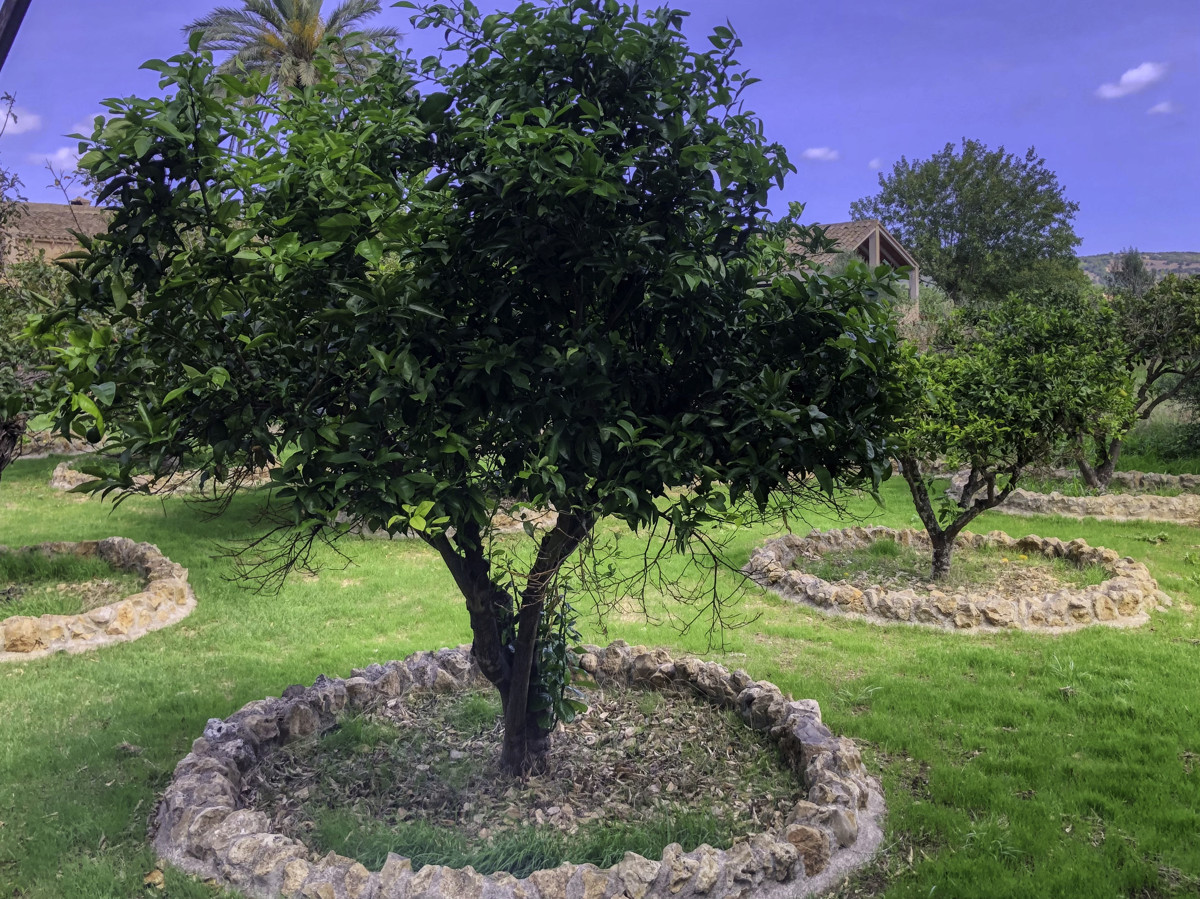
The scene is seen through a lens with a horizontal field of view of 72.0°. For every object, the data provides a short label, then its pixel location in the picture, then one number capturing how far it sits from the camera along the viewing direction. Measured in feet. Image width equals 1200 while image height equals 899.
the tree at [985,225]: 108.27
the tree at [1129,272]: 95.40
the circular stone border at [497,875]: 11.08
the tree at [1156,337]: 45.85
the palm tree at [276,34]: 68.85
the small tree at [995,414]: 26.73
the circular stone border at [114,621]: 22.04
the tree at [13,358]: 23.86
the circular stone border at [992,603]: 24.35
